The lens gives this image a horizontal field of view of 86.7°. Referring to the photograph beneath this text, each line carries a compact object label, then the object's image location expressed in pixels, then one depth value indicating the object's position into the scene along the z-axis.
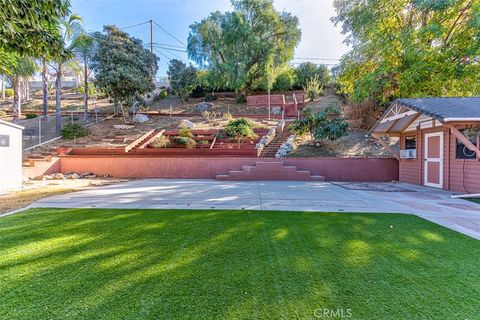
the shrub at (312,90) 24.94
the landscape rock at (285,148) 12.34
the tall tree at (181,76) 26.44
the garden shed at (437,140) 7.35
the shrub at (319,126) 11.92
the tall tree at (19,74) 16.13
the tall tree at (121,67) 16.09
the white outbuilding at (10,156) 8.34
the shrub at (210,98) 27.65
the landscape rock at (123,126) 16.97
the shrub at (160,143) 13.04
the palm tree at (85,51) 14.64
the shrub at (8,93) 34.11
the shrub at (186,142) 13.00
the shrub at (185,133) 13.78
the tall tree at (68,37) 14.20
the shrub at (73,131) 14.90
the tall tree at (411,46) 10.30
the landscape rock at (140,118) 18.31
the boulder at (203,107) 23.44
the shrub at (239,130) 13.36
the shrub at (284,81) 27.33
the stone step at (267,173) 10.88
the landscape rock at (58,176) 10.69
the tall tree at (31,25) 4.18
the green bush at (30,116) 20.00
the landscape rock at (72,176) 11.07
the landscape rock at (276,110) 23.16
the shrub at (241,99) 26.92
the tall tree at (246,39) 23.92
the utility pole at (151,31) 27.57
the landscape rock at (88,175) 11.35
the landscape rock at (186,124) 15.94
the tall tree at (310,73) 28.88
